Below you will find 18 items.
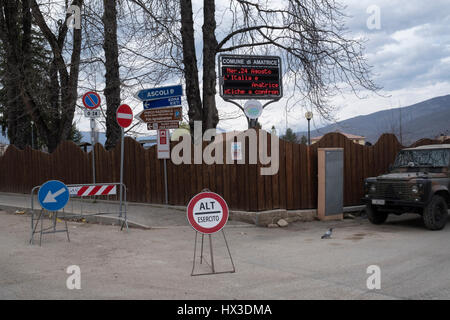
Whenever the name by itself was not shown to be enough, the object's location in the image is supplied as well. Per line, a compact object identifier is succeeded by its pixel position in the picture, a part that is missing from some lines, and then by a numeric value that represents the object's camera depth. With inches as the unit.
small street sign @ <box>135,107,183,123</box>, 488.4
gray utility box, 476.7
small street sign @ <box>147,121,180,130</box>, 492.7
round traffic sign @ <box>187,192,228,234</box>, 260.5
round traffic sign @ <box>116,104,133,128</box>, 442.6
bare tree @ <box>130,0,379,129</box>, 547.8
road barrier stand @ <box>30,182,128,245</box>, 417.4
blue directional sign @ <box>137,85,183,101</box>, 481.1
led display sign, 501.7
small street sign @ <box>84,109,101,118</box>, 530.8
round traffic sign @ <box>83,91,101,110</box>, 517.0
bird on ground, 374.3
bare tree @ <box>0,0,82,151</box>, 730.8
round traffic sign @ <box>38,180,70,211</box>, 356.5
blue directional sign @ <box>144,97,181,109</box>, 482.0
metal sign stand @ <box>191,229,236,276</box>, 258.1
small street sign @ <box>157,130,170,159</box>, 510.0
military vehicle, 409.4
